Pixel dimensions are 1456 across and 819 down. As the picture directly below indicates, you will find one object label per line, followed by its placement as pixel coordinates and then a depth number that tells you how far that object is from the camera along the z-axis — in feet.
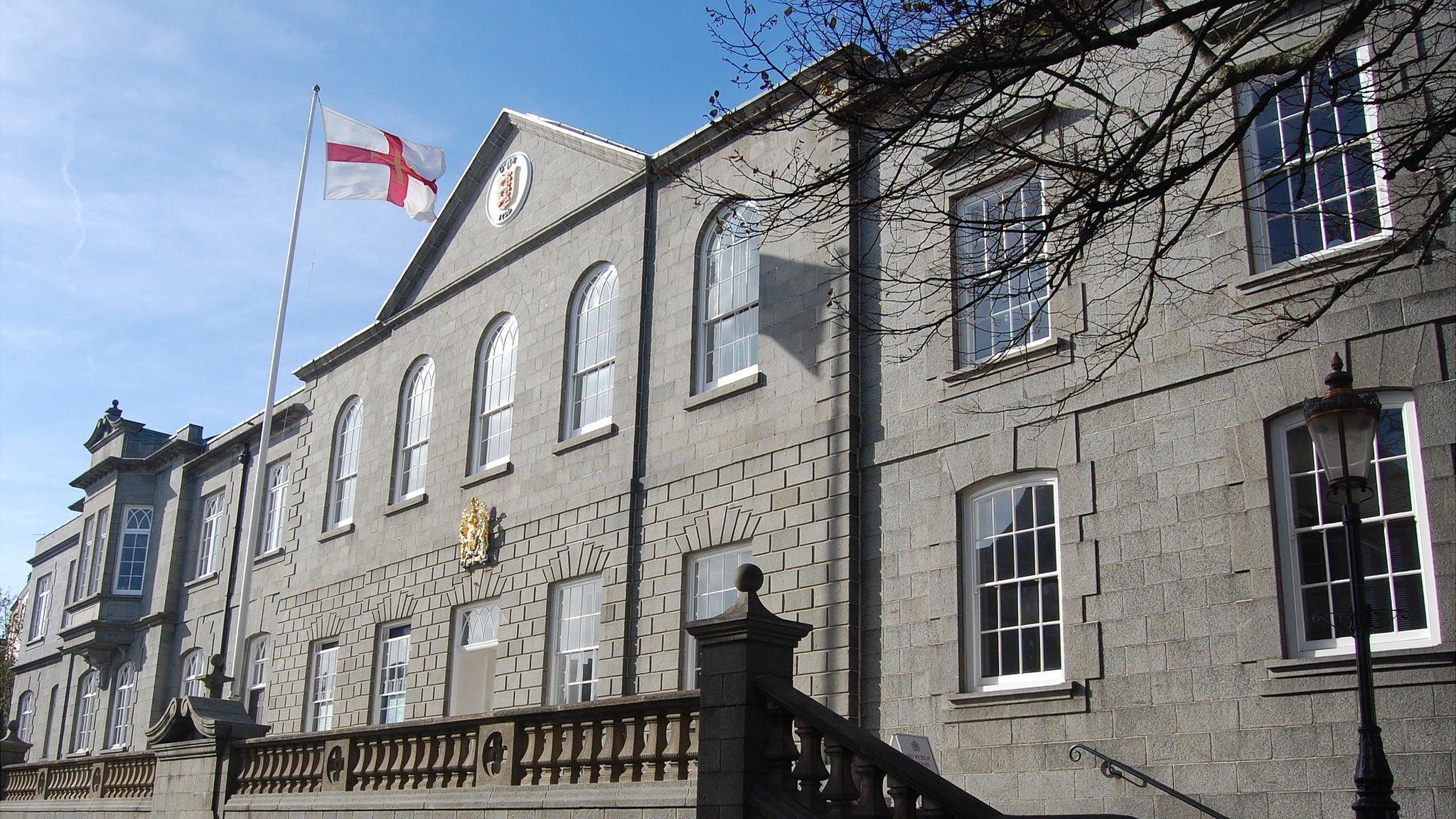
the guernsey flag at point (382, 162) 89.76
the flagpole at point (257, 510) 88.53
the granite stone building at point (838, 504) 38.96
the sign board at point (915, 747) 42.24
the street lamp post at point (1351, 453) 28.32
